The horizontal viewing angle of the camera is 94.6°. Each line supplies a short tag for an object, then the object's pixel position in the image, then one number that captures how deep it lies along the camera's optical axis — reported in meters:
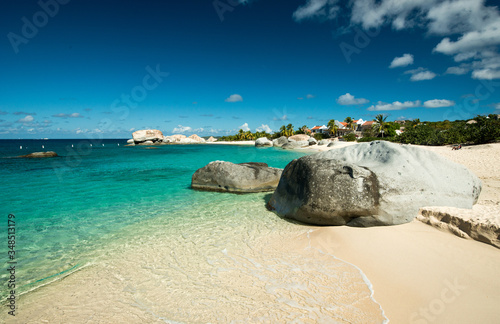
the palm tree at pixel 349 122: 90.04
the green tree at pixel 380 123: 67.88
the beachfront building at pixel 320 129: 101.56
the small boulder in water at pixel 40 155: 35.62
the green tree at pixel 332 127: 86.44
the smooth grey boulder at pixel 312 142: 65.75
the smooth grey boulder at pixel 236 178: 11.80
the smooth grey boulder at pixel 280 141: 71.69
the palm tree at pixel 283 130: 100.66
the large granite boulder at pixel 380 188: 6.25
